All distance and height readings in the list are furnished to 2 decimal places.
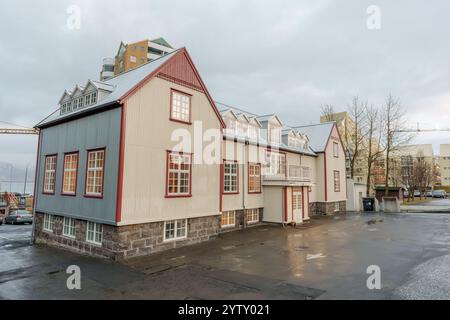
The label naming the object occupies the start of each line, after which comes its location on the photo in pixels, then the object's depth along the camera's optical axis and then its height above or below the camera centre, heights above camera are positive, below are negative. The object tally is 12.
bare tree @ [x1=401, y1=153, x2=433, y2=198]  49.34 +2.48
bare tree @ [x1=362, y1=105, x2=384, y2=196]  35.69 +7.44
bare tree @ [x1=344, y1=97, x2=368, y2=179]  37.09 +7.17
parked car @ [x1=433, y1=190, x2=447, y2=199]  60.78 -1.58
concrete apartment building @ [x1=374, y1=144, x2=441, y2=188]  39.16 +3.54
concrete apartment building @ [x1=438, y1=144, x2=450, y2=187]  90.19 +7.47
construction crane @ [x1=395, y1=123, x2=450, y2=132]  33.60 +7.10
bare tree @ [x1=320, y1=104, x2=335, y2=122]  44.19 +12.06
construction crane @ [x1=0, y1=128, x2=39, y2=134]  88.56 +17.01
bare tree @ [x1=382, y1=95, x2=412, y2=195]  34.34 +6.75
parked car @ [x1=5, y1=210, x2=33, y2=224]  31.93 -4.22
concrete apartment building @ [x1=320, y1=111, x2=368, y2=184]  40.20 +7.00
